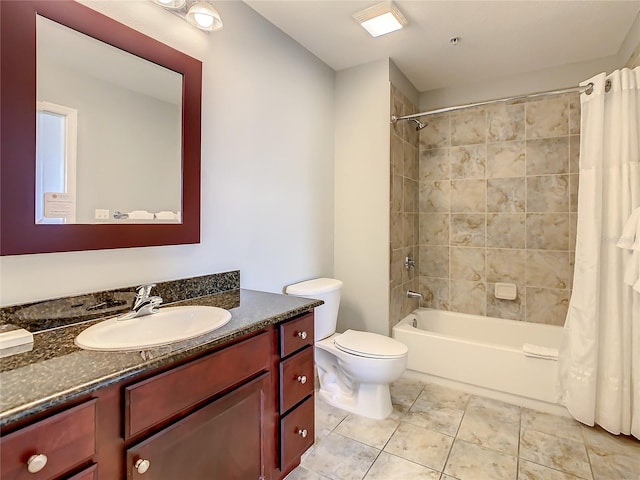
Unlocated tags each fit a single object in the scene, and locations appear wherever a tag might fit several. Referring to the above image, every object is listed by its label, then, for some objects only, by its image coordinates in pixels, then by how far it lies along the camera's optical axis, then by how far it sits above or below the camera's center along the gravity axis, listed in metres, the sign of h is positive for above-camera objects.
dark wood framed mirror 1.05 +0.34
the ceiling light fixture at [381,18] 1.89 +1.30
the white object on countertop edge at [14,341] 0.94 -0.30
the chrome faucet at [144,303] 1.29 -0.26
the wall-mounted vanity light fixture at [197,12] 1.45 +1.00
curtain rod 2.03 +0.96
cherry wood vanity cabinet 0.74 -0.53
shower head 2.98 +1.04
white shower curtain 1.86 -0.16
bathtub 2.21 -0.84
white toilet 2.02 -0.75
